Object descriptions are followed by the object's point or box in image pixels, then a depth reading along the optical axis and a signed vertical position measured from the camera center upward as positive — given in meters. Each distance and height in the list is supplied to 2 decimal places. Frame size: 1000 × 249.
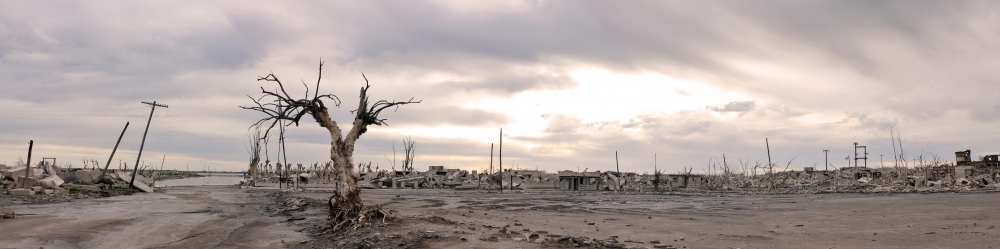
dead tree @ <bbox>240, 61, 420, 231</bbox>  15.74 +0.51
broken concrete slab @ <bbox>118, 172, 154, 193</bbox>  43.44 -1.73
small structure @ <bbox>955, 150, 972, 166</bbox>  68.71 +1.68
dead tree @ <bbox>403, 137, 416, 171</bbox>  112.89 +1.65
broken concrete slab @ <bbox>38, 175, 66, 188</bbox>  36.08 -1.23
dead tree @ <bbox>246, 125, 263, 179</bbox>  113.81 +0.36
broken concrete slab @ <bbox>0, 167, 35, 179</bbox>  44.62 -0.89
